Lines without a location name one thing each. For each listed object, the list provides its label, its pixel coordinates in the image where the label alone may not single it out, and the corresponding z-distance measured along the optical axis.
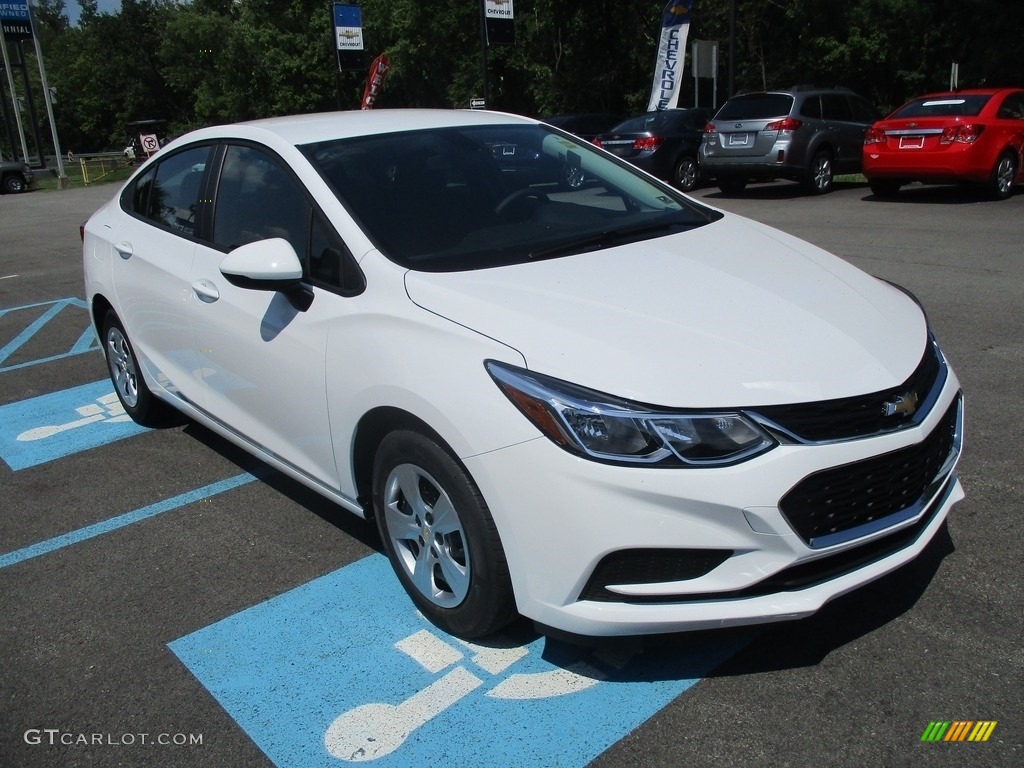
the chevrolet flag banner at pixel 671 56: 24.27
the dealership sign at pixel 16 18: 40.16
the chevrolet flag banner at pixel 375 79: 30.94
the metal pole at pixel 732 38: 21.59
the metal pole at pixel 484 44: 25.80
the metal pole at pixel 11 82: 40.59
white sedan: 2.55
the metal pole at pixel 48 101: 36.68
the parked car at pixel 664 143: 17.02
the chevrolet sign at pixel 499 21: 26.22
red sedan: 13.29
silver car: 15.42
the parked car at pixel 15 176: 32.44
